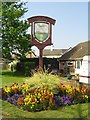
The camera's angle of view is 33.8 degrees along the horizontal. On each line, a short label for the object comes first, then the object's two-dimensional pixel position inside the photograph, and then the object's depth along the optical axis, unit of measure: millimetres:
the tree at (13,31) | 17701
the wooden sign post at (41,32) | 10816
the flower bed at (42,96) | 5152
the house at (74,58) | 18002
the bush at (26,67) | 16232
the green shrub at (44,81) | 5808
